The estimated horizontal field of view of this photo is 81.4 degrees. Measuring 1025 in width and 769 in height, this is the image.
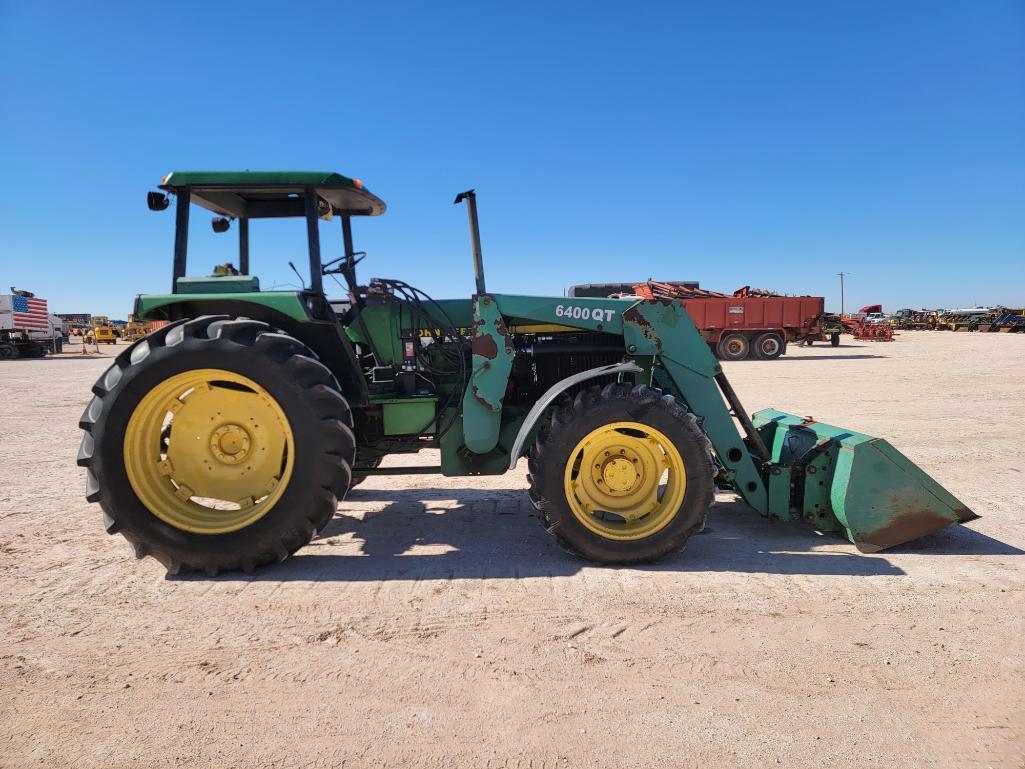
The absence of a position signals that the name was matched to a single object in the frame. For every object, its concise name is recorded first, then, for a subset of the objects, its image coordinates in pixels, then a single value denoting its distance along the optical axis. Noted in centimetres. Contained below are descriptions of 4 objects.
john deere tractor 358
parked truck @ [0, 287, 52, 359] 2853
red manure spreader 2416
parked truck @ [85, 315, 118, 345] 4222
